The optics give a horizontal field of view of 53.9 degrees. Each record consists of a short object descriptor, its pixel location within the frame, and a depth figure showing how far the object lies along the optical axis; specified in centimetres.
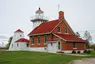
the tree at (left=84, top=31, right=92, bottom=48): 4622
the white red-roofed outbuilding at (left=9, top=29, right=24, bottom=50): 2781
